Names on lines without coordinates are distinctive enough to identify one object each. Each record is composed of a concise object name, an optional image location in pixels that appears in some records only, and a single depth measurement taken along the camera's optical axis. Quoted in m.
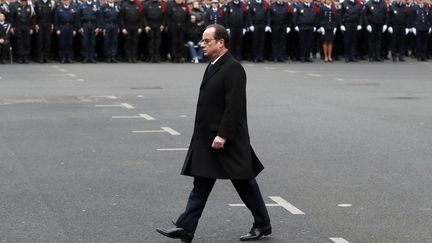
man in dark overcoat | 8.96
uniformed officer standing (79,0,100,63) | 34.50
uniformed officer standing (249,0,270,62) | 36.34
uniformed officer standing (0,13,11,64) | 33.53
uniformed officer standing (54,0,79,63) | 34.38
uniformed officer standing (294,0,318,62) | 36.34
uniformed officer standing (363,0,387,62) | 36.78
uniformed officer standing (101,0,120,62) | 34.84
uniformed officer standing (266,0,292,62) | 36.31
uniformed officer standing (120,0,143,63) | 35.06
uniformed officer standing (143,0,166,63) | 35.50
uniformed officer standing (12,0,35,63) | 34.06
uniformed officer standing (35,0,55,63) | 34.47
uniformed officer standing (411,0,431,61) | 37.50
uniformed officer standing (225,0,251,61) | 35.94
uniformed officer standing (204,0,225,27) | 35.31
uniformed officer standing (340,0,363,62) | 36.59
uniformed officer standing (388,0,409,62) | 37.16
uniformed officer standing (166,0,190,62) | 35.75
